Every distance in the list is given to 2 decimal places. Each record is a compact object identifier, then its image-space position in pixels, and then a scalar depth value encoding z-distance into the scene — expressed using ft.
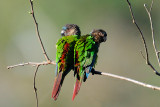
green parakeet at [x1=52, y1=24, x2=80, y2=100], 36.68
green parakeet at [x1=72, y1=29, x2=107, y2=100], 36.99
